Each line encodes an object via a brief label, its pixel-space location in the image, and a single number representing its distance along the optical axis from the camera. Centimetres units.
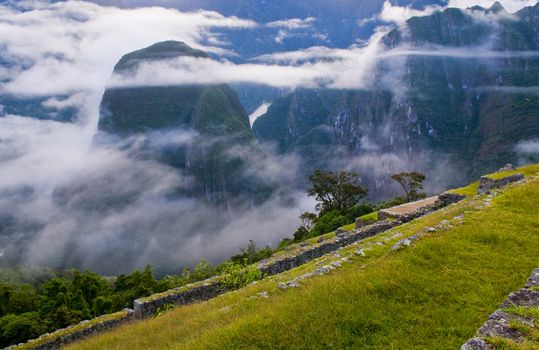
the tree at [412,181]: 6569
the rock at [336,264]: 1154
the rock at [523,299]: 749
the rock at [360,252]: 1216
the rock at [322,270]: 1118
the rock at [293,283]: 1064
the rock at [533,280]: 823
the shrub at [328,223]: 4628
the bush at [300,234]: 5325
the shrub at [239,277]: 1689
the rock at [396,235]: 1437
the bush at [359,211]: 4853
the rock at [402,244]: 1134
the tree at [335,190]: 6359
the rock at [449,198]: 2439
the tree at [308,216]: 6738
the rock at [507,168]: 3051
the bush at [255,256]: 4197
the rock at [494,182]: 2292
